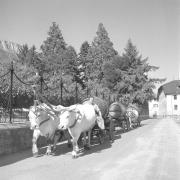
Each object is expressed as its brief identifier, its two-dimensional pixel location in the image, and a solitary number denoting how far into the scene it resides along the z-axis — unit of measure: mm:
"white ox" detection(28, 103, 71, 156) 9922
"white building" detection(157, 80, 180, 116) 100500
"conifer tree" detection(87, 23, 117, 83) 68625
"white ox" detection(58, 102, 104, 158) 9844
